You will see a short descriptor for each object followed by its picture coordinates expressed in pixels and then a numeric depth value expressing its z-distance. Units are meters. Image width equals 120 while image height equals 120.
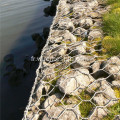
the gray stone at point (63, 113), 1.74
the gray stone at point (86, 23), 3.50
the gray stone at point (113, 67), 2.11
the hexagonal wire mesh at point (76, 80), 1.80
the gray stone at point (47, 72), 2.37
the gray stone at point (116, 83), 1.99
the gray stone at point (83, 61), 2.44
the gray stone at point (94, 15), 3.80
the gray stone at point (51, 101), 1.92
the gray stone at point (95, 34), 3.04
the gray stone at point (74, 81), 2.01
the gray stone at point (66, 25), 3.53
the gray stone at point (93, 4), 4.45
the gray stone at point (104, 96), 1.83
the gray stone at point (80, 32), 3.24
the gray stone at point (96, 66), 2.31
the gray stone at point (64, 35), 3.14
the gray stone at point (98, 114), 1.70
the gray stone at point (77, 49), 2.69
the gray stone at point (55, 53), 2.75
